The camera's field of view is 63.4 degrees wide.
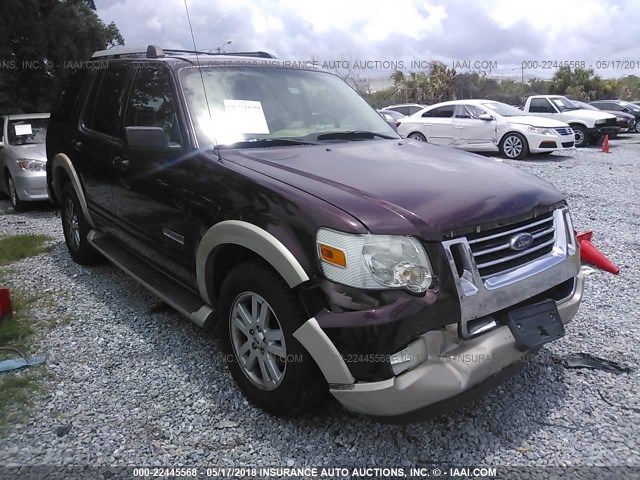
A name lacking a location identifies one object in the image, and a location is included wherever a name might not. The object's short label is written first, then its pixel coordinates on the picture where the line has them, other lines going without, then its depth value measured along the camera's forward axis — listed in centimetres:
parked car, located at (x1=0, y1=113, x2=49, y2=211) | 779
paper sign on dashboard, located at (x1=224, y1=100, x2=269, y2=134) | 328
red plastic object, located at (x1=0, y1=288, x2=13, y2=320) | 400
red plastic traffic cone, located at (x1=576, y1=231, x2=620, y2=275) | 479
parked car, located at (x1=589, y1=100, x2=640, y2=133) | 2209
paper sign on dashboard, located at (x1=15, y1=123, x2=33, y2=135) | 831
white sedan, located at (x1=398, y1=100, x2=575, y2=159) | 1256
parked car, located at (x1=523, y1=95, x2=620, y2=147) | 1658
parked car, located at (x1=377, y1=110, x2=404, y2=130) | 1741
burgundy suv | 223
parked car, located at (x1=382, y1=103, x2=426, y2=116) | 2141
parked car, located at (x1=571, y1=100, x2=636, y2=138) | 1788
